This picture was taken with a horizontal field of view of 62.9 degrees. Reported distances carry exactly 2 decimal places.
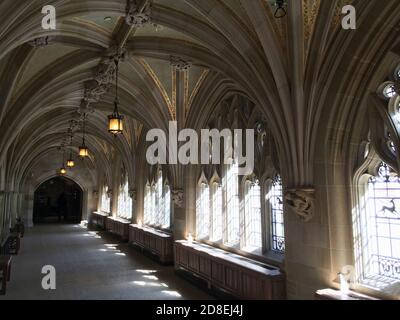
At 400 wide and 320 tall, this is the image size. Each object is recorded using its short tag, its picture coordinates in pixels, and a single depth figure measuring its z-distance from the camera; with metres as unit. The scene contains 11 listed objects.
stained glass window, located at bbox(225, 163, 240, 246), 6.77
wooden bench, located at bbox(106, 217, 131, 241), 13.69
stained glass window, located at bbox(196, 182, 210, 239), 7.86
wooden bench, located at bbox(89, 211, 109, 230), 18.45
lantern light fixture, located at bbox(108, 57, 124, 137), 5.86
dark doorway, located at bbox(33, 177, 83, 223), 25.30
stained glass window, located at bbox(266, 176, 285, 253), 5.55
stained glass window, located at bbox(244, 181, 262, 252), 6.18
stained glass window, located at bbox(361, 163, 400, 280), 3.73
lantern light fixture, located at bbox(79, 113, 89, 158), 9.78
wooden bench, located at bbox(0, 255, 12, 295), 5.89
